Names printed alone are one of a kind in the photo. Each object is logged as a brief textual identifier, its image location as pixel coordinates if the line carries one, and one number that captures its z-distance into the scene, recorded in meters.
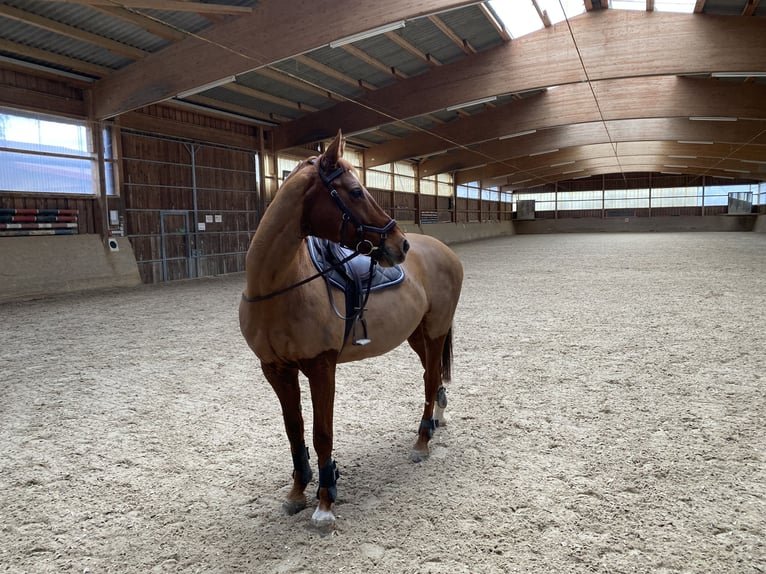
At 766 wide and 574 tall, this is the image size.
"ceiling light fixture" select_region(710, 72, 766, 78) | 9.77
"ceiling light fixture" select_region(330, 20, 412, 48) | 8.08
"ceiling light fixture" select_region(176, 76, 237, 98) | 9.22
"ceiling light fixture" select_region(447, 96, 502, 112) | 12.40
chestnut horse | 2.08
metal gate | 13.05
